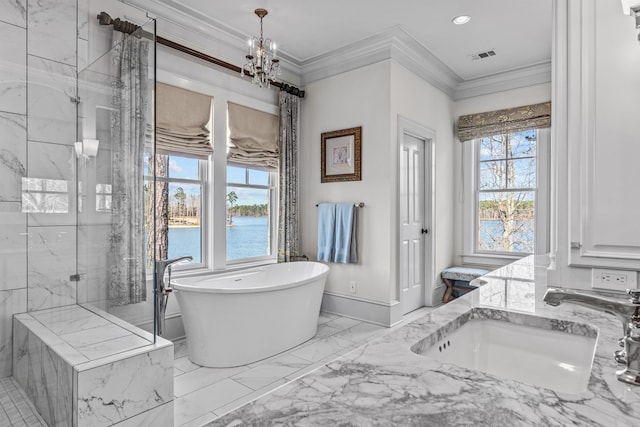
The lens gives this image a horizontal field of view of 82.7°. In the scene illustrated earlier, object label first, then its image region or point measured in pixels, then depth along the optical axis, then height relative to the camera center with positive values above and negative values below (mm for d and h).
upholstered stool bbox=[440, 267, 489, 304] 4402 -810
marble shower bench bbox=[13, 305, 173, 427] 1434 -687
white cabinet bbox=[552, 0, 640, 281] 1342 +306
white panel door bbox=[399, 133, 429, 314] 3961 -104
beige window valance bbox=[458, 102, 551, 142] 4184 +1121
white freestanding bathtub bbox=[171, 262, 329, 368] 2672 -826
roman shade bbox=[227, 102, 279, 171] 3625 +780
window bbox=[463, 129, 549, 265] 4301 +212
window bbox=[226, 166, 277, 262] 3711 +0
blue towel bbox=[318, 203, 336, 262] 3953 -185
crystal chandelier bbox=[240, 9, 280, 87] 2742 +1154
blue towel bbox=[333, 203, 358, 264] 3826 -220
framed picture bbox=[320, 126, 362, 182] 3863 +635
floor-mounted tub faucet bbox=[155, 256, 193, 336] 2135 -414
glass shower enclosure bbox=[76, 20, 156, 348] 1817 +164
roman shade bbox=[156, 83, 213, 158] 3043 +799
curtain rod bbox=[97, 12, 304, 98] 2572 +1401
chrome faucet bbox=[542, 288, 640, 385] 727 -218
